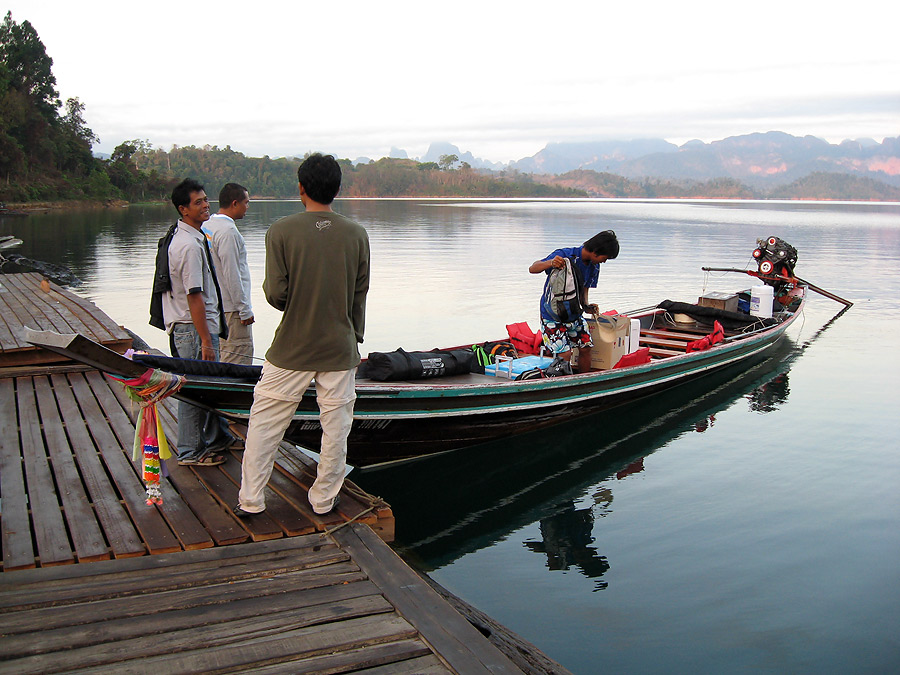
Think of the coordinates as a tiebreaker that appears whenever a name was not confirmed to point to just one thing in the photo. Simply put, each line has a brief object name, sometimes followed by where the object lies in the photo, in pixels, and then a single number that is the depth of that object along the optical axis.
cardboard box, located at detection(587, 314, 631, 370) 8.04
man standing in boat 6.65
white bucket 12.27
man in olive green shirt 3.57
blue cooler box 7.27
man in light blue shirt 4.97
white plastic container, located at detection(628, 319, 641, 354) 9.09
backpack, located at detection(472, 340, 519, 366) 7.61
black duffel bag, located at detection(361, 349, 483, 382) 6.23
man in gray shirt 4.39
